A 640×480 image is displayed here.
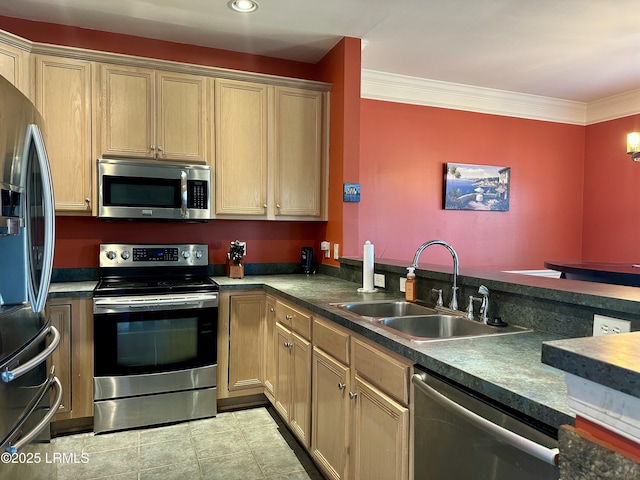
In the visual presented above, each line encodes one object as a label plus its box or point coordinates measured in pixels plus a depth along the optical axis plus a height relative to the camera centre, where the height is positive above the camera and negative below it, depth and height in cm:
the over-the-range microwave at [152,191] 291 +23
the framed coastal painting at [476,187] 443 +42
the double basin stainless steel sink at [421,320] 179 -42
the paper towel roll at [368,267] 263 -25
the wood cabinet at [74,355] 265 -81
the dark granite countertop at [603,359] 48 -16
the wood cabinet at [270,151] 326 +57
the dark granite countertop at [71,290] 263 -41
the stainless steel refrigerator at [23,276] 147 -20
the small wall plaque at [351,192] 325 +26
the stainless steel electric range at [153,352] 269 -82
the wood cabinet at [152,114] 295 +77
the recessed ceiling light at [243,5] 268 +137
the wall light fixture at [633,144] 336 +66
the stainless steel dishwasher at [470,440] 96 -53
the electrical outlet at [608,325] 133 -30
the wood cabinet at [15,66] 260 +95
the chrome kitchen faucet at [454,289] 202 -29
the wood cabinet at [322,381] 155 -77
